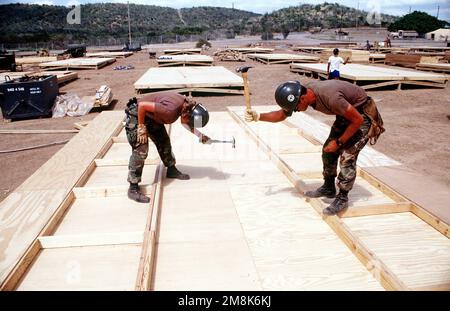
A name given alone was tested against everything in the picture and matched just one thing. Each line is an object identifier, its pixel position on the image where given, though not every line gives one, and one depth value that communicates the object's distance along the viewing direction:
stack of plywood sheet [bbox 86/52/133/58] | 33.34
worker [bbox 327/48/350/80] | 13.14
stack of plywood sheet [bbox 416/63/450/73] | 17.28
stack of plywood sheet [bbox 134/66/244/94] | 12.45
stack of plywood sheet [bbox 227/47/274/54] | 34.01
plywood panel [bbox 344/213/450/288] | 2.88
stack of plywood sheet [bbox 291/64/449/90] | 13.64
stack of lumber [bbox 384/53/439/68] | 19.84
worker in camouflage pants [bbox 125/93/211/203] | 3.90
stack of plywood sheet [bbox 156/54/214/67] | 22.16
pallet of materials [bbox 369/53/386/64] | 24.14
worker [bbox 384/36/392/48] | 36.05
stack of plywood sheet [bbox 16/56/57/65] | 26.91
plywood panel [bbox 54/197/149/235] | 3.70
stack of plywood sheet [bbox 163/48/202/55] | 31.60
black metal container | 10.19
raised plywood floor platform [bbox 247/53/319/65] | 23.99
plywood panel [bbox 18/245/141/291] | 2.82
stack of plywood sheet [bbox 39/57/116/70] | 22.67
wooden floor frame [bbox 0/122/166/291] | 2.76
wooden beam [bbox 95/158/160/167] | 5.55
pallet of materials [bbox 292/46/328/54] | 34.69
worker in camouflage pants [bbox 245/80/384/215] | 3.31
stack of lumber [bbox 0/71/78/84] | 16.52
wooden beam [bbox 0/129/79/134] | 8.76
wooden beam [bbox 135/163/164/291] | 2.62
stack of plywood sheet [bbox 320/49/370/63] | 22.22
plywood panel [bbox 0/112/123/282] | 3.21
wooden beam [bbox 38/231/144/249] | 3.31
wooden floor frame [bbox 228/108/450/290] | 2.71
